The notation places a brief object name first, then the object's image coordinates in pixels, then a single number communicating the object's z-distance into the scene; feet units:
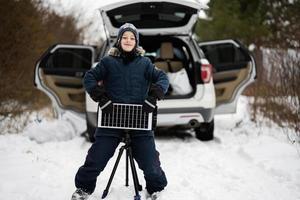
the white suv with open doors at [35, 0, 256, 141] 20.26
